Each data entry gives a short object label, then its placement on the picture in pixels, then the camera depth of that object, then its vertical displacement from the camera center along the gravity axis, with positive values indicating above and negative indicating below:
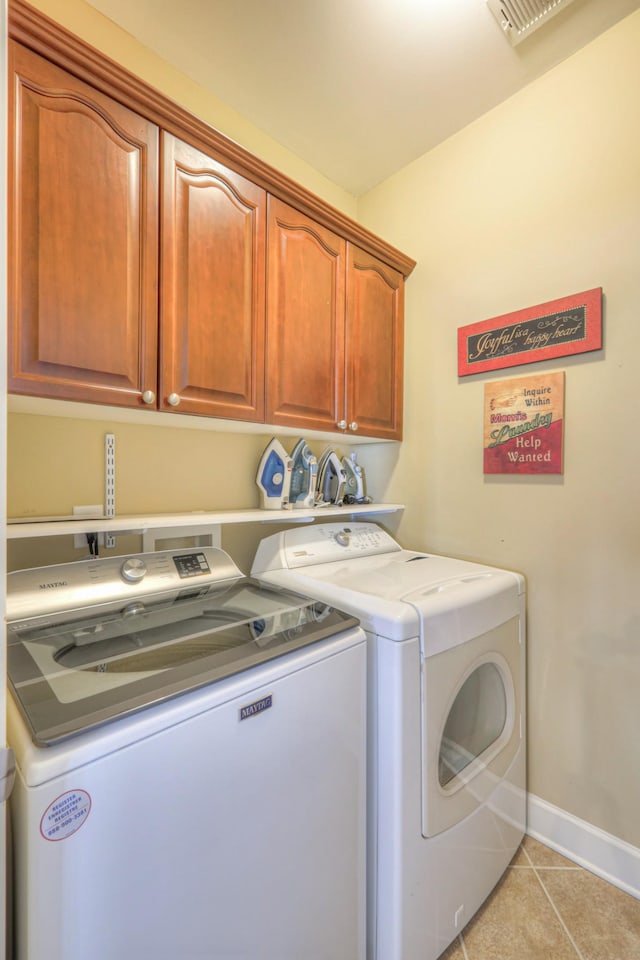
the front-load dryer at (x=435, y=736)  1.04 -0.78
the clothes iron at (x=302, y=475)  1.86 +0.01
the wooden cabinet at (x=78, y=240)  0.95 +0.61
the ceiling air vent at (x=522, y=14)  1.28 +1.52
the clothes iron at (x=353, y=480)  2.10 -0.02
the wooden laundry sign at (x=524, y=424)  1.51 +0.21
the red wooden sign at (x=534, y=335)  1.42 +0.56
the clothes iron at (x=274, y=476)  1.74 +0.00
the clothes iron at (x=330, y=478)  1.94 -0.01
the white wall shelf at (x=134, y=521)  1.08 -0.14
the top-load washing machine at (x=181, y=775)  0.60 -0.53
